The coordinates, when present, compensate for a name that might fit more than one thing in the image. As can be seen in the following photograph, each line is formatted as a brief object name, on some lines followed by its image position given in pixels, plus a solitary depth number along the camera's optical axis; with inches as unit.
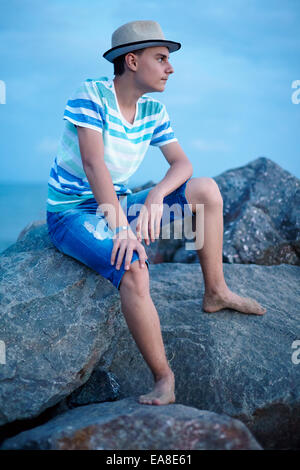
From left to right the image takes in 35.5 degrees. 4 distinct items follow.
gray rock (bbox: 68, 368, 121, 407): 101.3
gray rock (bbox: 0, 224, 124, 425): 90.4
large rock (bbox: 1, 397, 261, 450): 70.4
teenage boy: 90.5
